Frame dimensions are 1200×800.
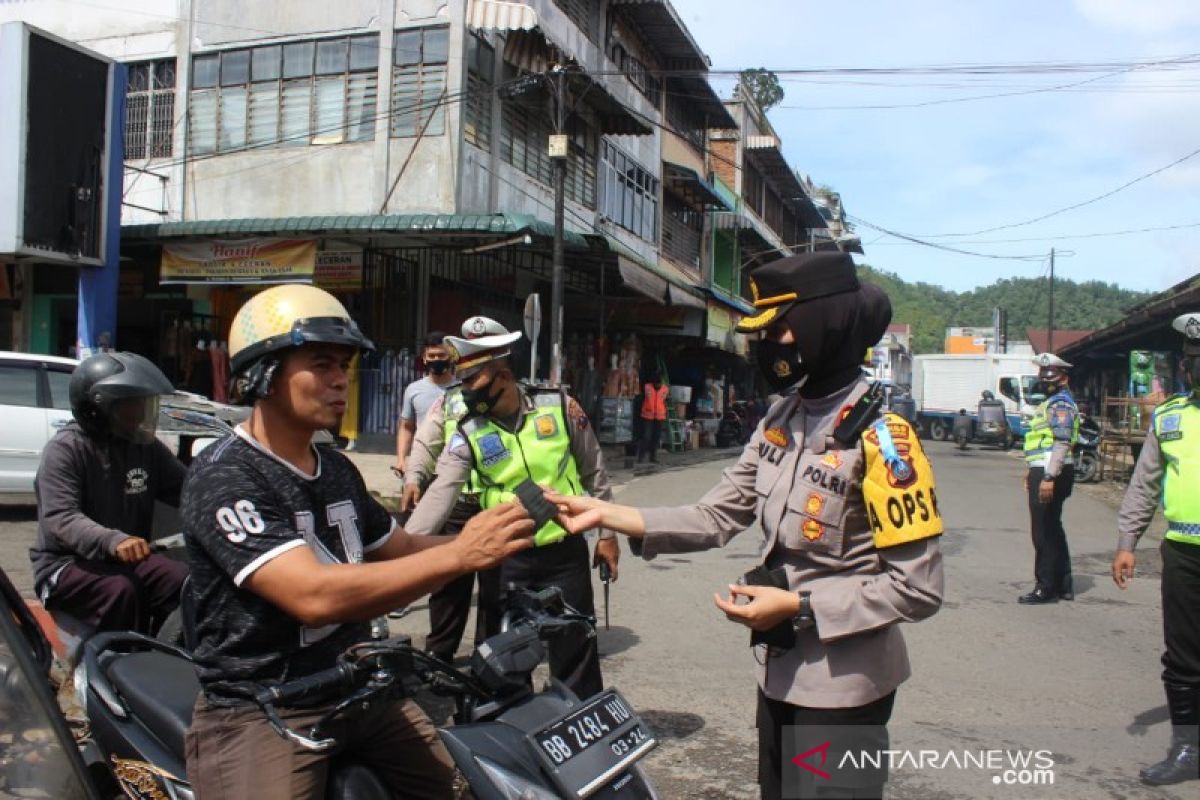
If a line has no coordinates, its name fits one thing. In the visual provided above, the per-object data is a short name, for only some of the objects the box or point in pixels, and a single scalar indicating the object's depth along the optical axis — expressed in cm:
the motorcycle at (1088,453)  1723
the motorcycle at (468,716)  217
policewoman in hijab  220
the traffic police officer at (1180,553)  412
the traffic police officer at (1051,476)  754
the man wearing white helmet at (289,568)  211
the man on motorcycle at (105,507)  368
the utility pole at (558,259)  1432
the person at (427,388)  748
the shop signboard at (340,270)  1523
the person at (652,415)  1947
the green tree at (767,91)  5012
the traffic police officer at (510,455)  413
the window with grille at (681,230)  2819
